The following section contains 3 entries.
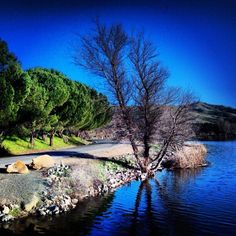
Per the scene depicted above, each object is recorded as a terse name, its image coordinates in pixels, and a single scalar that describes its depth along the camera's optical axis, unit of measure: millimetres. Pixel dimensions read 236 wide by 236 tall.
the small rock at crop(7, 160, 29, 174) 15595
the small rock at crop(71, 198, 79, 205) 14083
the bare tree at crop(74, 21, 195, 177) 20921
